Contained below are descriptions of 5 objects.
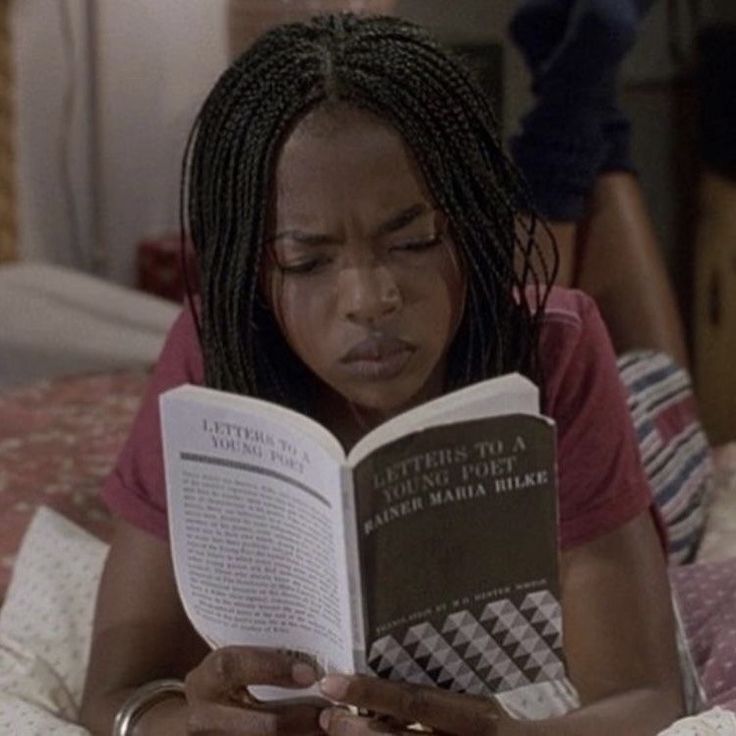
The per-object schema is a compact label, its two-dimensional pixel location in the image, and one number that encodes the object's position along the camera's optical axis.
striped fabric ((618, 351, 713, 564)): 2.43
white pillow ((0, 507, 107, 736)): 2.08
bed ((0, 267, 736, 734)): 2.15
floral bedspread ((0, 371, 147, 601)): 2.64
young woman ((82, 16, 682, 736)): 1.86
